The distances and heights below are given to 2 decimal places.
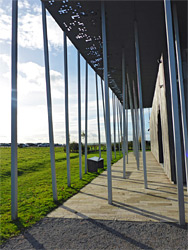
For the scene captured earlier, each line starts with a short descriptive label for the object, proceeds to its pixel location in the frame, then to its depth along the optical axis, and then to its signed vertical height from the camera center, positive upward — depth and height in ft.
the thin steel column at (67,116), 22.47 +2.80
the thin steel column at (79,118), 27.28 +3.10
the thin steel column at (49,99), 17.79 +3.81
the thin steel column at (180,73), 15.76 +5.62
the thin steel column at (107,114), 16.31 +2.19
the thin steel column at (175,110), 11.84 +1.72
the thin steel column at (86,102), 31.37 +6.00
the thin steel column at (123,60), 27.33 +10.87
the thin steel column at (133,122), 35.18 +3.07
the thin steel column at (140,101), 20.42 +4.03
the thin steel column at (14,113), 13.82 +2.07
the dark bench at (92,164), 33.06 -4.04
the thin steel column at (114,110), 55.38 +8.07
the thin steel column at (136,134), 34.09 +0.88
